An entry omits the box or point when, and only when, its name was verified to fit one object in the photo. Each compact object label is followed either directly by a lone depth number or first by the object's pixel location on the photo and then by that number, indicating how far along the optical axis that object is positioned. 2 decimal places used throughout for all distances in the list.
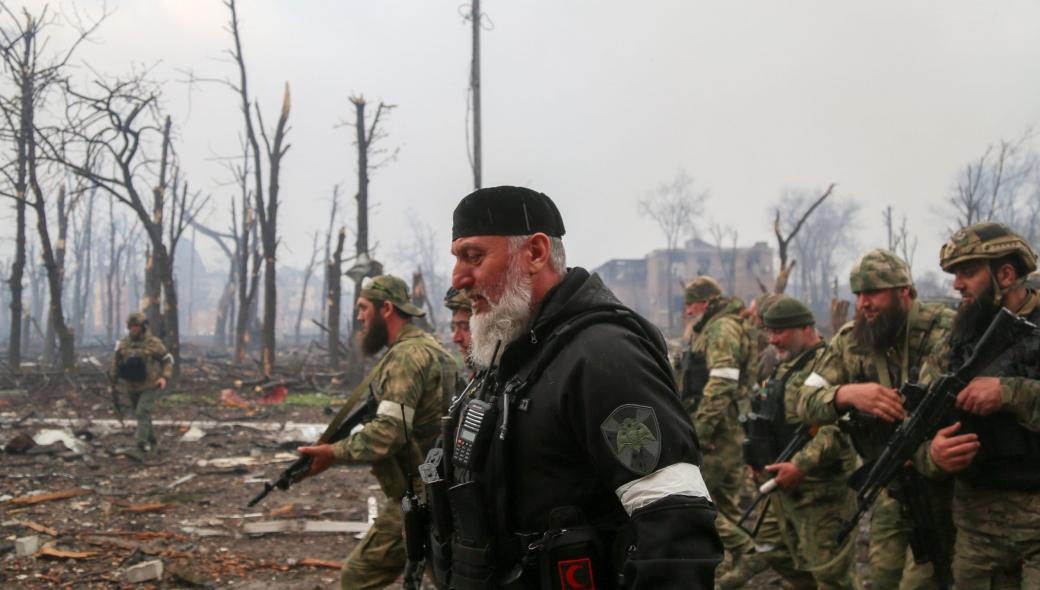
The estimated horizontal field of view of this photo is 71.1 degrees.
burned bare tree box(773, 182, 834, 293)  15.45
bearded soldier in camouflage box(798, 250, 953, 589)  3.82
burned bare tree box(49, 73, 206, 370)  15.85
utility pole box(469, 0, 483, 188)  14.22
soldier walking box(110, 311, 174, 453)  10.24
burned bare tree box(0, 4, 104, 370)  16.53
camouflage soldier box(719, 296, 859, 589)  4.27
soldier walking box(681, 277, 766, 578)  5.87
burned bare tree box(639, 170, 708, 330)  56.41
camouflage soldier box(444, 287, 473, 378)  5.75
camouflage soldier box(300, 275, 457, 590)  3.97
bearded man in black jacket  1.66
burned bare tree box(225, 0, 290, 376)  19.02
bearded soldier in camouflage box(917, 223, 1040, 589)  3.02
